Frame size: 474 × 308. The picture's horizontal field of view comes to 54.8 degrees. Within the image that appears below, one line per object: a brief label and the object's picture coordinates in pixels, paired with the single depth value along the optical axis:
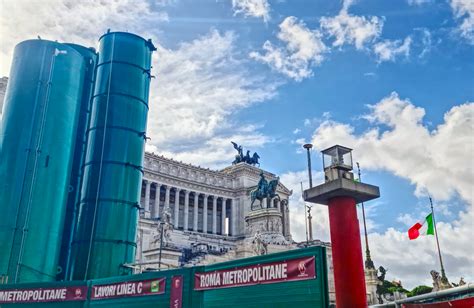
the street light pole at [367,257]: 54.61
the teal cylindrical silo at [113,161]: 24.94
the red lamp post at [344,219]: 14.88
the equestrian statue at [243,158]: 105.56
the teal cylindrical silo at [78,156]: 26.25
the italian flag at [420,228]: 35.94
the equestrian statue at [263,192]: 70.94
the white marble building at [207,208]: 66.31
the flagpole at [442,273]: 46.45
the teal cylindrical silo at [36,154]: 24.30
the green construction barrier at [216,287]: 12.97
